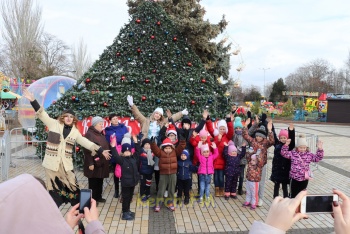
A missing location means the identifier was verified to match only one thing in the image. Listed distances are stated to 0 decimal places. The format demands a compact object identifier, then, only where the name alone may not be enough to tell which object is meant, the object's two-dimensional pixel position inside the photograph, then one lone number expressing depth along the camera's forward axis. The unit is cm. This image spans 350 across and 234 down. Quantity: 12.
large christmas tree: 884
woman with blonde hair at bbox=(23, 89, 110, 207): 461
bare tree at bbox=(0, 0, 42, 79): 2973
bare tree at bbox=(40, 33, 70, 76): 4366
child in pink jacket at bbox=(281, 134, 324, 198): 517
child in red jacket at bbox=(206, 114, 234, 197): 626
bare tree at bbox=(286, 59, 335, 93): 5662
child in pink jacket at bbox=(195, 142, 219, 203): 589
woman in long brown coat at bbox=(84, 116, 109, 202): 556
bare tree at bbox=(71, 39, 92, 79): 4966
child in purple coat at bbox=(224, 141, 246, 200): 611
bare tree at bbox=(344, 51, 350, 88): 4524
